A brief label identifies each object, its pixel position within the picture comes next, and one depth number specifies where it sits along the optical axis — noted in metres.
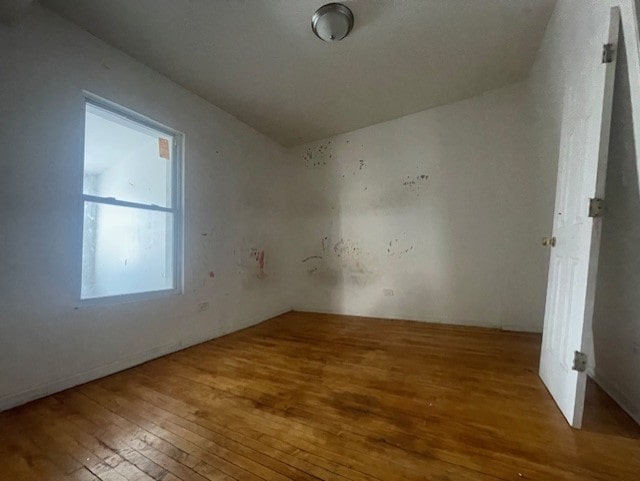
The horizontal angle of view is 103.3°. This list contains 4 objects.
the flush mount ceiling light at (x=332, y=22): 1.83
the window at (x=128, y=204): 2.03
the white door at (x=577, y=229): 1.23
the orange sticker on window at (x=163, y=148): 2.55
